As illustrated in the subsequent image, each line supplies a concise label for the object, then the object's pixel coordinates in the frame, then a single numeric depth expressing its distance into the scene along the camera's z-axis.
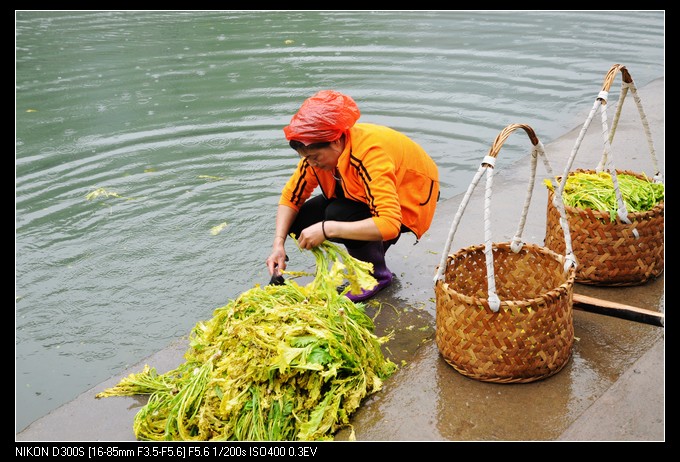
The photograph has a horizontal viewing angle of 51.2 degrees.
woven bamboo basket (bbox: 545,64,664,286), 3.34
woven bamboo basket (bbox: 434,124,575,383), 2.70
